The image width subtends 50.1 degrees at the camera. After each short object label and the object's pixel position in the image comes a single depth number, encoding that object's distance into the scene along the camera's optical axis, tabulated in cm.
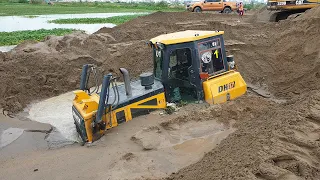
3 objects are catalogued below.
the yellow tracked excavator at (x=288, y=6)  1675
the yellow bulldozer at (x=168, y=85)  683
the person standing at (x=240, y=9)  2368
